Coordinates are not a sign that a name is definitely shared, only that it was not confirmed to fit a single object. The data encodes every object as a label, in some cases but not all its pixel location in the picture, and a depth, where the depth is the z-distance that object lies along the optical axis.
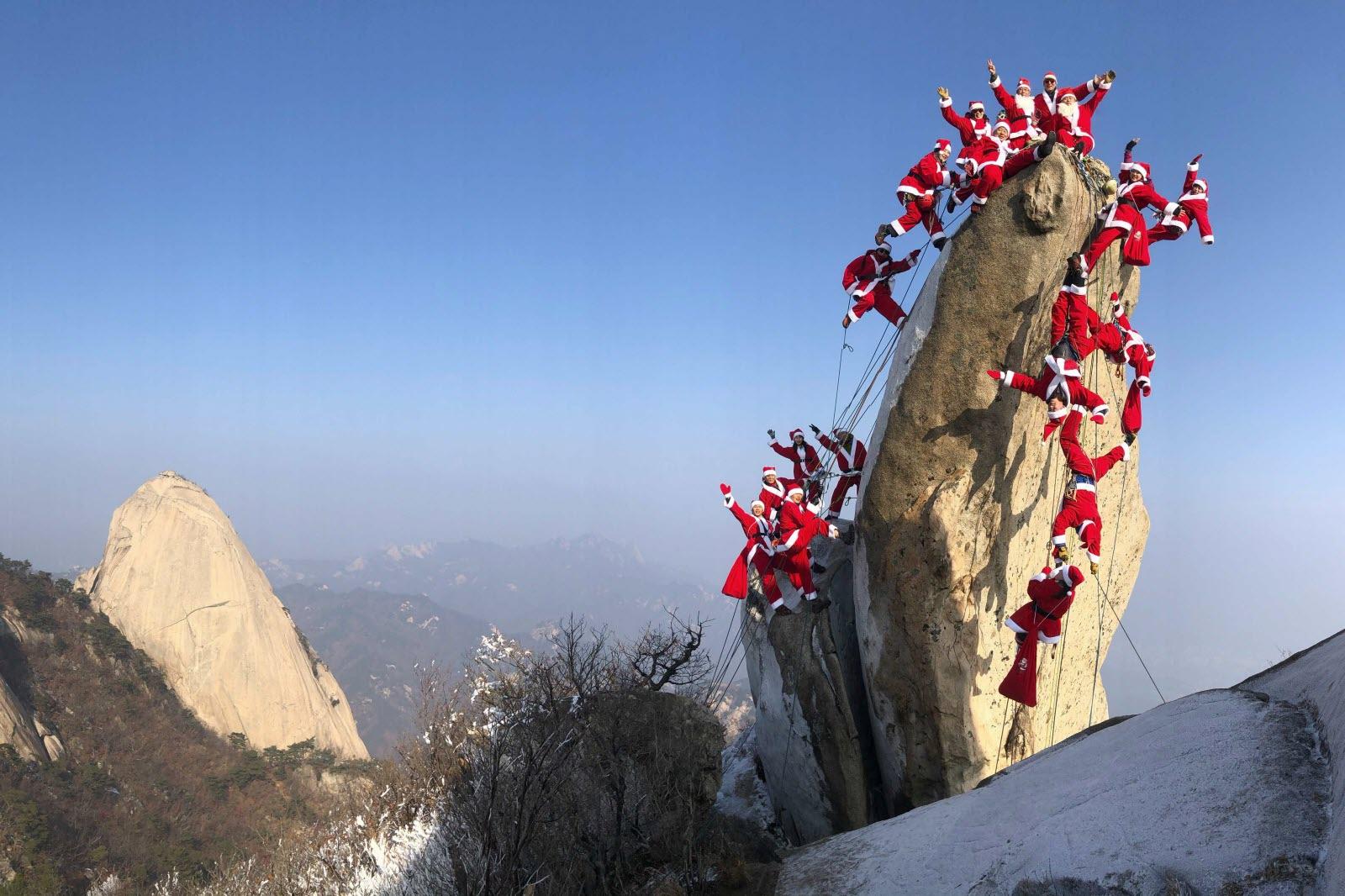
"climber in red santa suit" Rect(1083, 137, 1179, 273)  10.20
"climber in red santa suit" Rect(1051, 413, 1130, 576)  9.84
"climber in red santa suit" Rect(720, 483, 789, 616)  12.98
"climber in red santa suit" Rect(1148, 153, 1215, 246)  11.11
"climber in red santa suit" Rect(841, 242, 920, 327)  11.85
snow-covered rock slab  5.36
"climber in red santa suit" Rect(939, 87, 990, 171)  10.45
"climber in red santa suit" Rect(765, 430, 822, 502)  14.15
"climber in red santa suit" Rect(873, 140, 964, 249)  10.91
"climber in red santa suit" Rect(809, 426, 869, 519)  13.67
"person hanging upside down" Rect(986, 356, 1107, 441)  9.36
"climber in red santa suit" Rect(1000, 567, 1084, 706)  9.54
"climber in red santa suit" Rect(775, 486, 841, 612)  12.61
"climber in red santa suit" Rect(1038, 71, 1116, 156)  10.26
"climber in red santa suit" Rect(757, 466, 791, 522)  13.23
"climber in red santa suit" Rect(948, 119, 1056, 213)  9.77
